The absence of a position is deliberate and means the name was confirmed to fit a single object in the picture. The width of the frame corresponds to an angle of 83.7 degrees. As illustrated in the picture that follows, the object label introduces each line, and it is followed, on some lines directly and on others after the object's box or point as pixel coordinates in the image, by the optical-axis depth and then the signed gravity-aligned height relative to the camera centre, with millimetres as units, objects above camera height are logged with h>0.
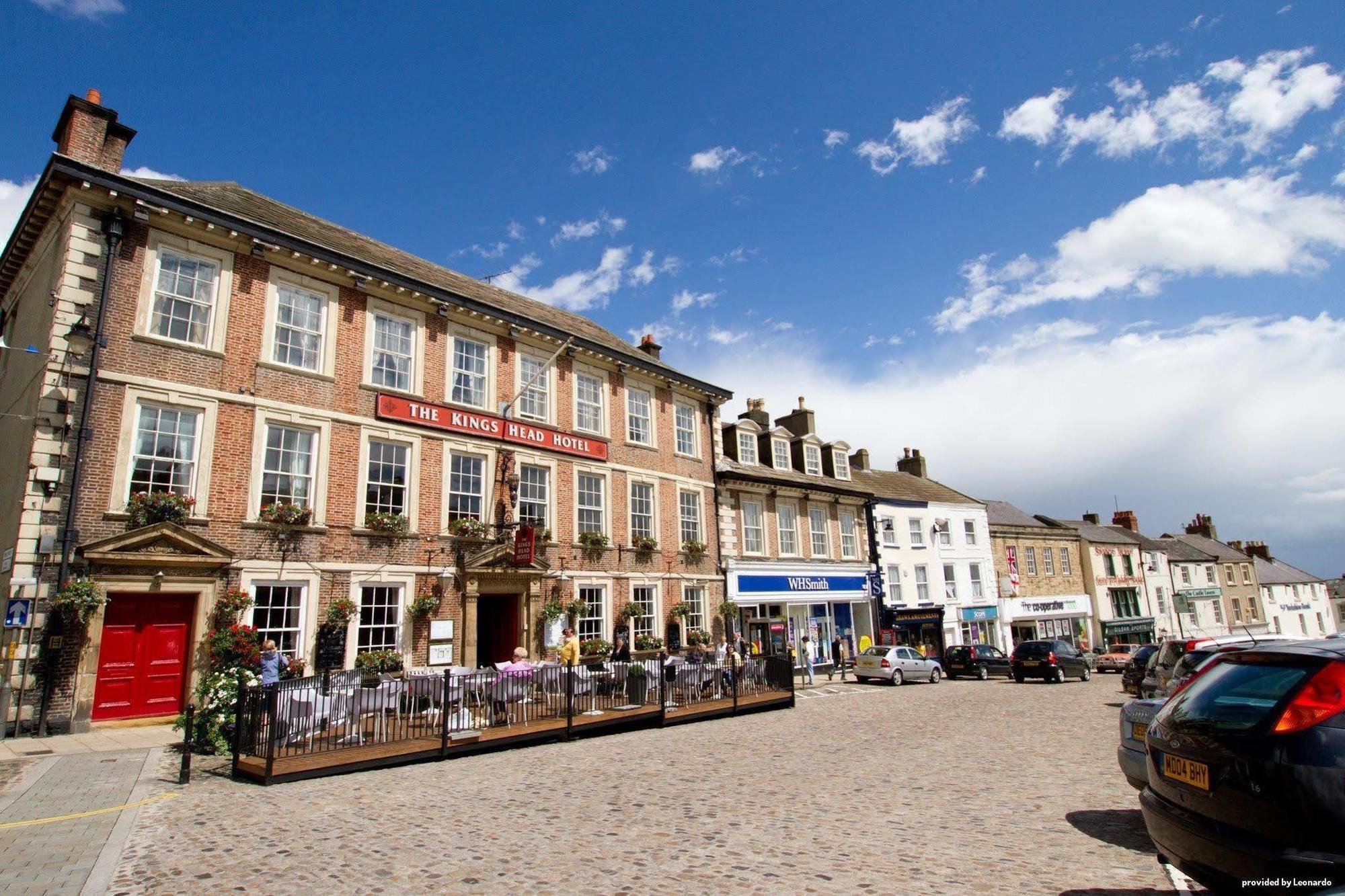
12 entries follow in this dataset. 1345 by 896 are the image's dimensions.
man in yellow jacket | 15859 -350
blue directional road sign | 12031 +632
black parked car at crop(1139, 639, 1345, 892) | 3469 -803
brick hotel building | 13352 +4395
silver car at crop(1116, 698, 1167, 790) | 6672 -1134
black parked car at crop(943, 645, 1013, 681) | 29500 -1646
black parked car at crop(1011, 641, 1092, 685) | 27438 -1654
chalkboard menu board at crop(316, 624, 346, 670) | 15273 -105
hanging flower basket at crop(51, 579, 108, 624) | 12352 +832
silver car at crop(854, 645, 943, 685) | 25562 -1465
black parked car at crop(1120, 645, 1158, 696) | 19828 -1520
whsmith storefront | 26781 +792
